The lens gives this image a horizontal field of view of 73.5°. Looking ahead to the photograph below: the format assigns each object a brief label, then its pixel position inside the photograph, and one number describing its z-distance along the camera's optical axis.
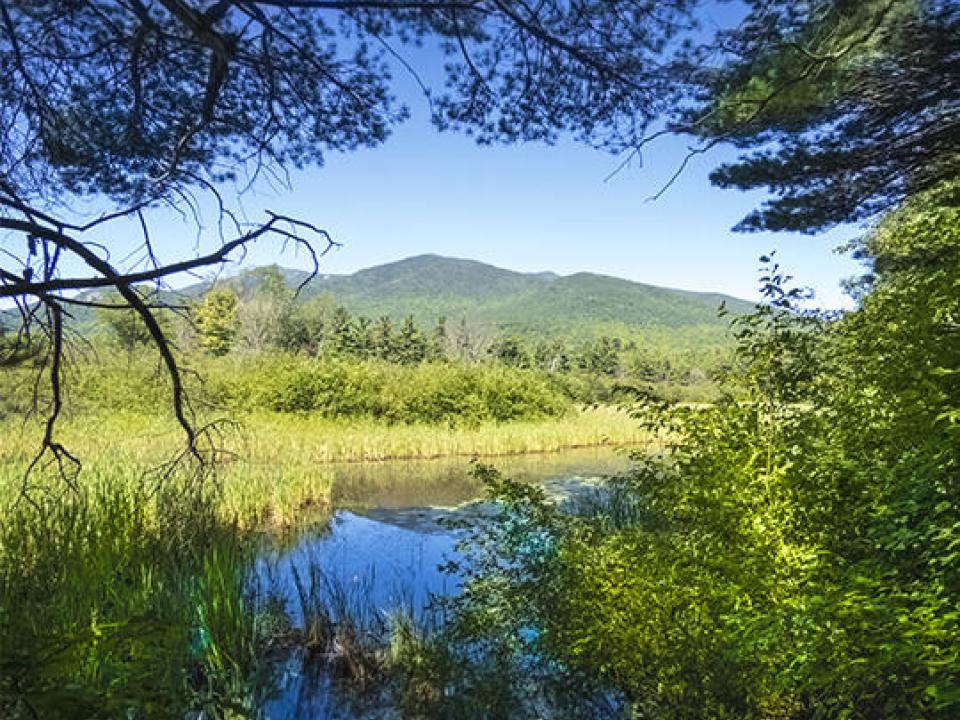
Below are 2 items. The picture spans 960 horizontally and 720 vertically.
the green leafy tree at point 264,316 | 38.41
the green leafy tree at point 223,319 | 36.41
